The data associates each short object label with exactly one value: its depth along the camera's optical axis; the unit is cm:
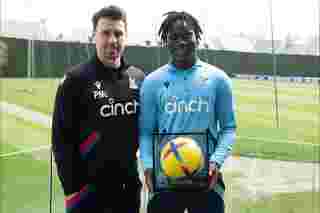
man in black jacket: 187
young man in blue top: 186
